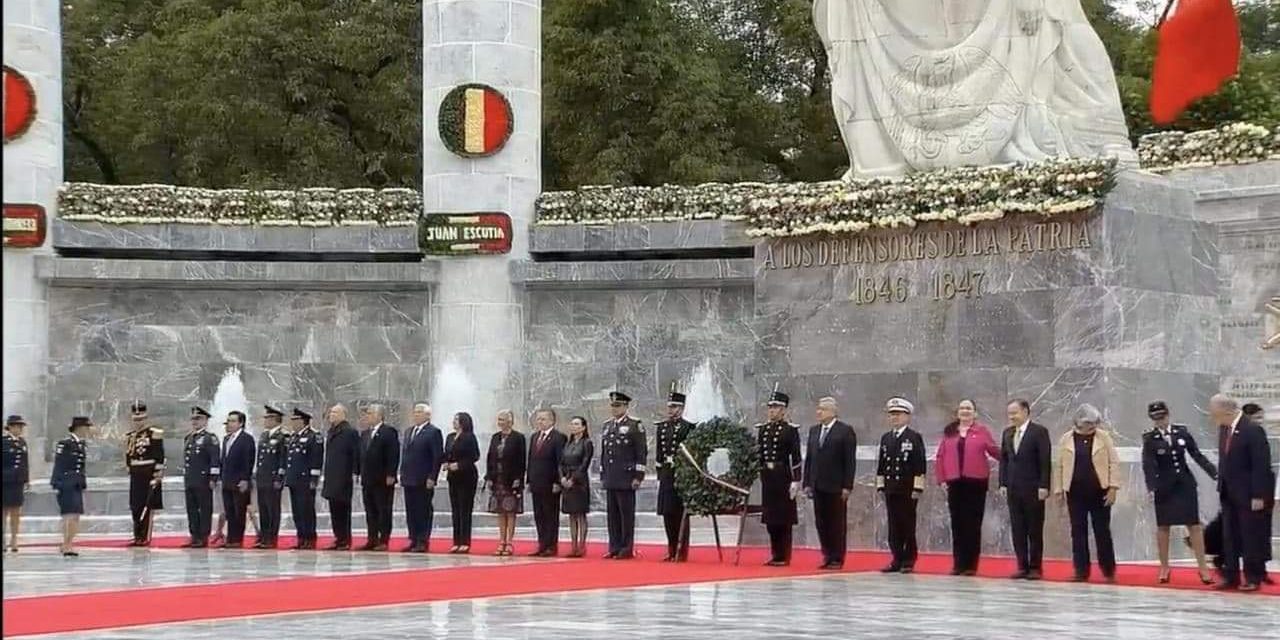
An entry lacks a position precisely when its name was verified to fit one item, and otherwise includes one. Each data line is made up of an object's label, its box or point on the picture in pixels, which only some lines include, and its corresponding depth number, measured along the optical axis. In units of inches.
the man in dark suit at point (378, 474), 686.5
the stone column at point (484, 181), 911.0
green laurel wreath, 588.1
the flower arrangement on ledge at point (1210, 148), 713.0
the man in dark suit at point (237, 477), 723.4
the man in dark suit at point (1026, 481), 512.1
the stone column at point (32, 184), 878.4
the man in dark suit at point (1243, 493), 466.0
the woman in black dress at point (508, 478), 644.5
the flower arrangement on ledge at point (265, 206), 922.7
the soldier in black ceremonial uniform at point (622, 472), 620.4
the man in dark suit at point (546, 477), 639.1
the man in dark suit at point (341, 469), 697.0
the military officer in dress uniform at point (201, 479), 730.2
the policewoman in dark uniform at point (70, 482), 646.5
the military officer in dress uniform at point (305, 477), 703.1
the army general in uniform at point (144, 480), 719.1
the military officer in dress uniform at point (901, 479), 539.5
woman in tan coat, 504.7
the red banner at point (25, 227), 883.4
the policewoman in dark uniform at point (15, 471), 626.8
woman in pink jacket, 531.2
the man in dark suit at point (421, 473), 673.0
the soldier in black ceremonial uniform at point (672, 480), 602.5
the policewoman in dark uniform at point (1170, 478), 487.2
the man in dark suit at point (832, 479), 560.1
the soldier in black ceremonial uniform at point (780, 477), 577.3
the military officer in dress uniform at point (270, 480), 714.8
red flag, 609.9
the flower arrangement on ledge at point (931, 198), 570.3
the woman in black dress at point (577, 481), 632.4
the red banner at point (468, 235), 915.4
